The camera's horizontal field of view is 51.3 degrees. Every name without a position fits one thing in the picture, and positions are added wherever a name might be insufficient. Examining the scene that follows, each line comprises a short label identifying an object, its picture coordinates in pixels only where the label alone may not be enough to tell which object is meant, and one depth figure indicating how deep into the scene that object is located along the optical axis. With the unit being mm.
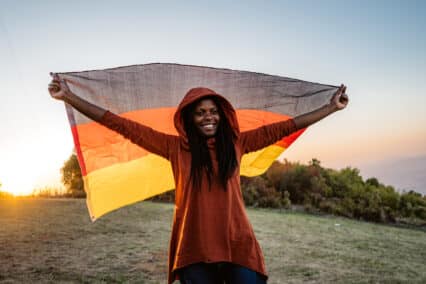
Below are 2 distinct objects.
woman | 2357
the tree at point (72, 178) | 12852
